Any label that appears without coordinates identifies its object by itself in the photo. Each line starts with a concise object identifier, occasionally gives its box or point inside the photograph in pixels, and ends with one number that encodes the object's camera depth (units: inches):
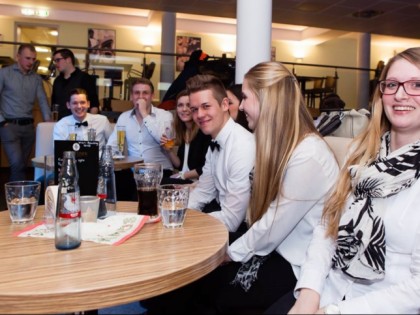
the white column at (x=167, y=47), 323.0
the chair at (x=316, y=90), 365.7
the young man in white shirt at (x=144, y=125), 148.0
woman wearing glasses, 41.4
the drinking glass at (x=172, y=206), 51.0
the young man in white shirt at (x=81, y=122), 138.4
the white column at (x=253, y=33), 124.5
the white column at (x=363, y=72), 389.4
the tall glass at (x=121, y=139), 137.0
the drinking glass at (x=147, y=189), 55.2
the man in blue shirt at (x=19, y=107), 180.7
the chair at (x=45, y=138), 143.3
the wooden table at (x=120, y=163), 110.6
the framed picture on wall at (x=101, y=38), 458.3
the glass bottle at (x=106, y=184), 54.4
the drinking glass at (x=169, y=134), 130.3
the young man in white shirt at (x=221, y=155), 73.4
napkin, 45.6
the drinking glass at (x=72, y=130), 131.9
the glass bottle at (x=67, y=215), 42.1
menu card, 50.5
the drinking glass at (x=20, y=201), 52.1
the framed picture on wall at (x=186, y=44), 481.7
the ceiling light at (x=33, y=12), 408.2
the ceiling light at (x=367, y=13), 319.3
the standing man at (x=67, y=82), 180.4
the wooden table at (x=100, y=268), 32.2
